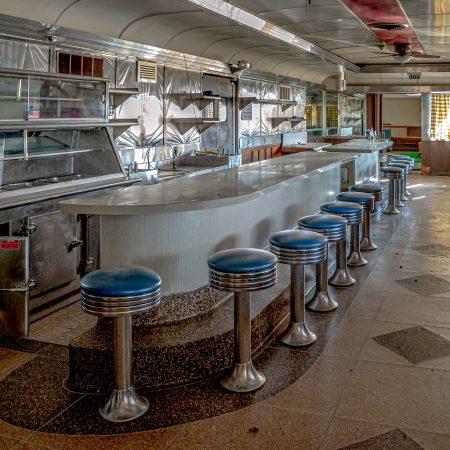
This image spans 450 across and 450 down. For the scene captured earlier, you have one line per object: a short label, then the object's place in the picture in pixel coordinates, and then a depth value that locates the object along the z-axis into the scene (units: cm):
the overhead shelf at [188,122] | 756
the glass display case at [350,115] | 1639
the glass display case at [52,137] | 443
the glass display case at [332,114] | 1566
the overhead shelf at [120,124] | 553
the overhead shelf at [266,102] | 965
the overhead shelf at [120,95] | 595
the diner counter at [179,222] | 310
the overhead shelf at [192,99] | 747
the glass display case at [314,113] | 1422
